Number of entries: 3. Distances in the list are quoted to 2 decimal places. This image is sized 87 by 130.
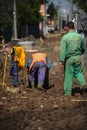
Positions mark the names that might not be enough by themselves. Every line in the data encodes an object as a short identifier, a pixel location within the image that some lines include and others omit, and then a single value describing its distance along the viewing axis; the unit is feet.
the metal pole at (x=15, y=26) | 140.27
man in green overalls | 38.60
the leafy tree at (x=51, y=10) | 379.96
